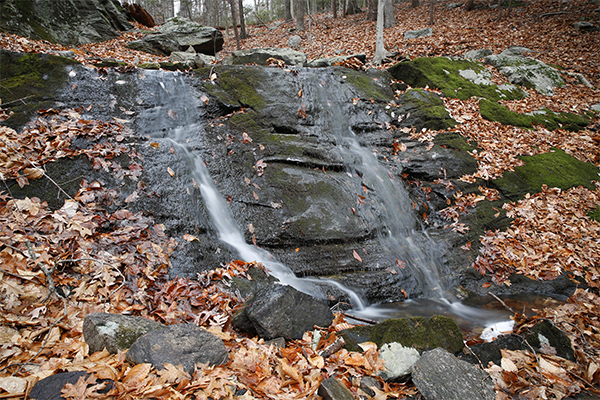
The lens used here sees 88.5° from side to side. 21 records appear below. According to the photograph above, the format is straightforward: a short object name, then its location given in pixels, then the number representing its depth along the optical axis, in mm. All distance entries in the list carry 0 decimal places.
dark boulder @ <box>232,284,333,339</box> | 3371
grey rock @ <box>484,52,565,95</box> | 11758
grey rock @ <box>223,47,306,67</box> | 10875
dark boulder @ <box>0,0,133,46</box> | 10148
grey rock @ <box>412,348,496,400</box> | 2693
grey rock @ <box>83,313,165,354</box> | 2553
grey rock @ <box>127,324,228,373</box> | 2430
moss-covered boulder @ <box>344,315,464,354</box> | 3307
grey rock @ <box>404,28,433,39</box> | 16020
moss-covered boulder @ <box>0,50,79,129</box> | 5480
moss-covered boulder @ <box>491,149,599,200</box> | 7508
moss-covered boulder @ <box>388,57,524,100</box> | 10156
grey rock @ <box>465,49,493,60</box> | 13570
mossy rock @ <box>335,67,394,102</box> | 9367
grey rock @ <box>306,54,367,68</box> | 10948
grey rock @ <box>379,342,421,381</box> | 2947
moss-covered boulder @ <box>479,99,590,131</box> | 9477
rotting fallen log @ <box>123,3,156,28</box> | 16641
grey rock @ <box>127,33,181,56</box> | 12933
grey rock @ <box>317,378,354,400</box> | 2482
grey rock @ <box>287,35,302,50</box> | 18477
